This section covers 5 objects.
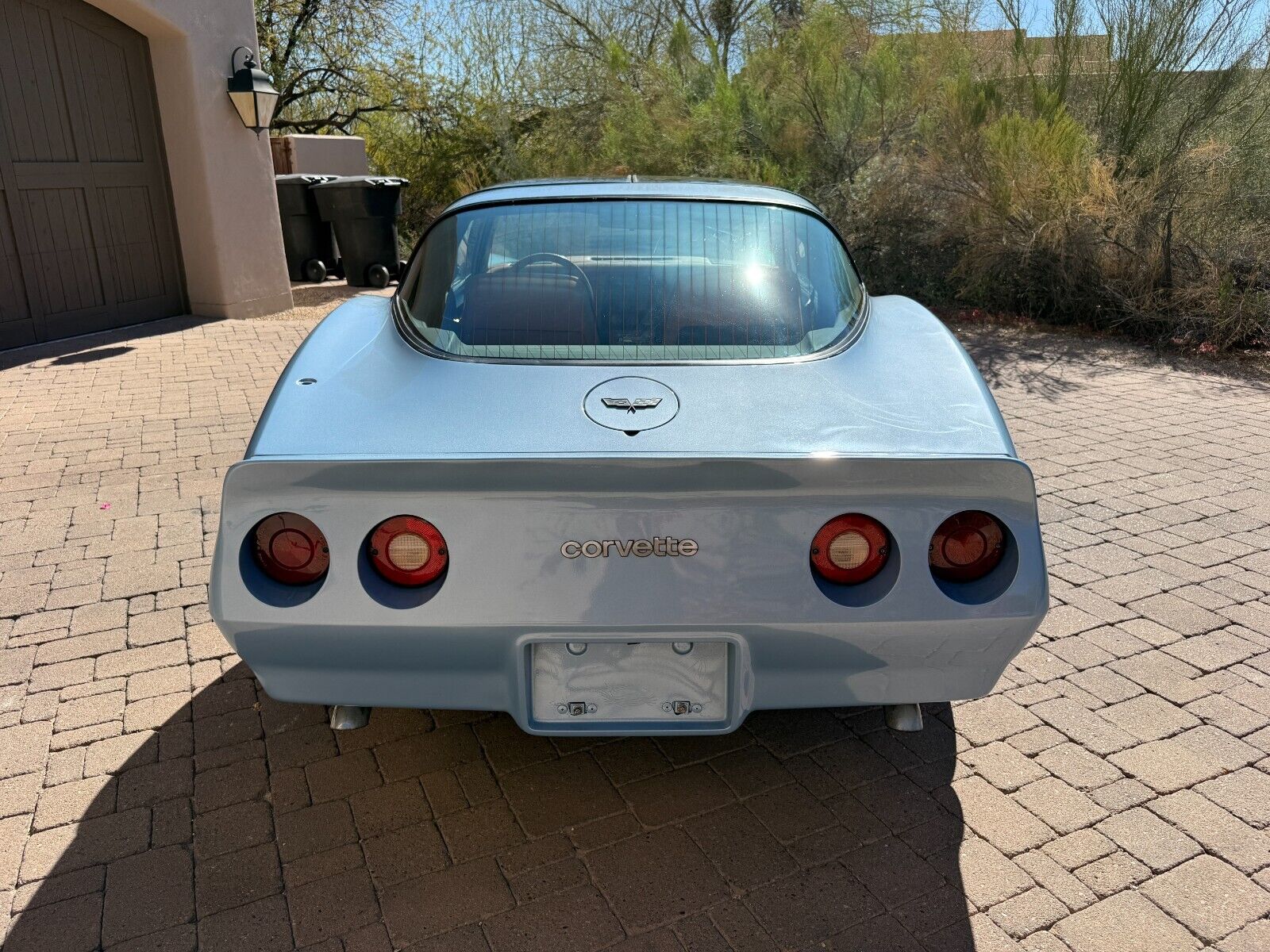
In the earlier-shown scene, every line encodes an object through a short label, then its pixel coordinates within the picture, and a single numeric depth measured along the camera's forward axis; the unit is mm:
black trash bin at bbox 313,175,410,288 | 11336
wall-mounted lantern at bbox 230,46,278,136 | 9242
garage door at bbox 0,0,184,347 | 8125
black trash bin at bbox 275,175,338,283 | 11812
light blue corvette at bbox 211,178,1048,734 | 2062
